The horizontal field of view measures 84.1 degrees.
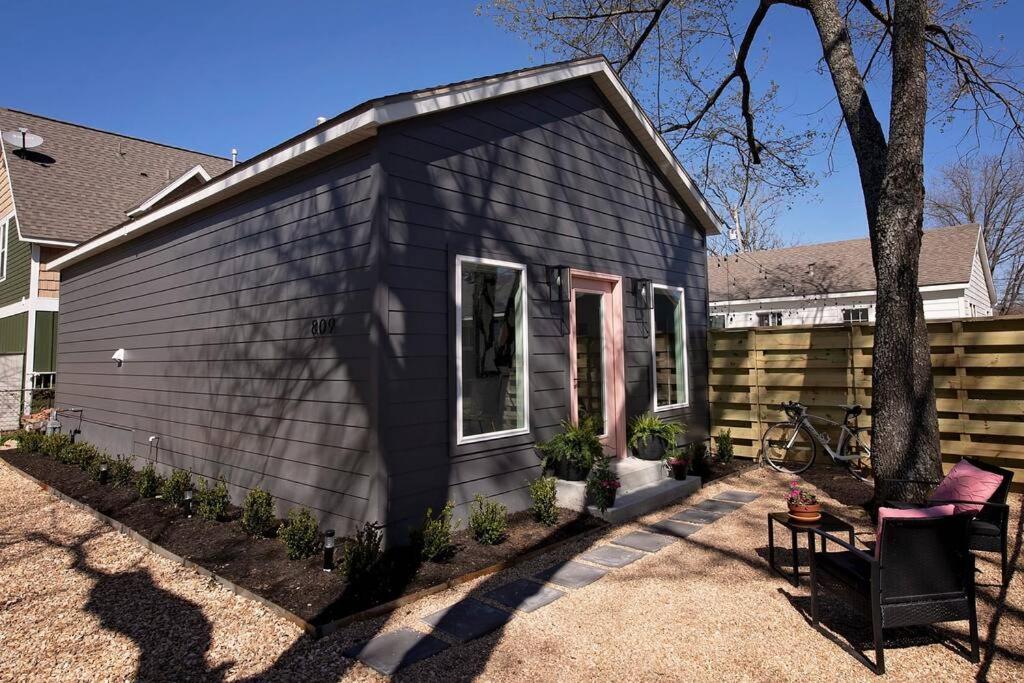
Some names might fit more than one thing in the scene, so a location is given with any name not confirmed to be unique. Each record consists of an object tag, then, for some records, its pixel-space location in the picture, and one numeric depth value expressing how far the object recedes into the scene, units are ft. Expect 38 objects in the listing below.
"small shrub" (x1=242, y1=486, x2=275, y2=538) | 16.48
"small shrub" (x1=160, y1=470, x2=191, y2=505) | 20.13
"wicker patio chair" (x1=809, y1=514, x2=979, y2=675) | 9.23
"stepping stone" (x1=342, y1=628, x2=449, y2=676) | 9.93
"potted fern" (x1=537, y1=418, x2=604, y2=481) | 18.81
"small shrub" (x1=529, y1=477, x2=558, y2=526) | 17.39
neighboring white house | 55.60
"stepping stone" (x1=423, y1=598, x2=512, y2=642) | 11.09
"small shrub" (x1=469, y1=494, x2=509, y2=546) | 15.55
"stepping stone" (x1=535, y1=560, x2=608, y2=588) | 13.56
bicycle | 23.77
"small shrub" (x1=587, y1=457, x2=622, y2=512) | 18.04
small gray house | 15.21
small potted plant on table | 12.84
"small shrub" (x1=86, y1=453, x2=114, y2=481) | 24.30
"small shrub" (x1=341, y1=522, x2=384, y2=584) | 12.77
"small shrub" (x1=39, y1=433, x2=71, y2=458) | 30.13
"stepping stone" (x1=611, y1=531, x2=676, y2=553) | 15.91
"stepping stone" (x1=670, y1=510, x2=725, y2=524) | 18.29
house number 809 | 15.98
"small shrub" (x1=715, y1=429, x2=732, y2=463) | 27.14
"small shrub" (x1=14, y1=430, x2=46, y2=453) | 32.05
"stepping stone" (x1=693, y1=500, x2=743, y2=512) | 19.62
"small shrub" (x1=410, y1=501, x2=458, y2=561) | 14.21
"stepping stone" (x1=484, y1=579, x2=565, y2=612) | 12.28
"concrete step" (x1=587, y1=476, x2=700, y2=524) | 18.06
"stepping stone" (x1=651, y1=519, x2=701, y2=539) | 17.09
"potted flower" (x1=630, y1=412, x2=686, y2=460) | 22.33
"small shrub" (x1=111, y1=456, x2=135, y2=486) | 23.72
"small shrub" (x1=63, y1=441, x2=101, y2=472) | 27.08
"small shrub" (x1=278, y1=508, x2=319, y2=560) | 14.53
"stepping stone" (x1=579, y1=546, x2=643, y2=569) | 14.82
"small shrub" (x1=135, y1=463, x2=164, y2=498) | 21.54
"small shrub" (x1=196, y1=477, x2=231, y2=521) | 18.28
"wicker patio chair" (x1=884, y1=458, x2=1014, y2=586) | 11.71
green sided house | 39.58
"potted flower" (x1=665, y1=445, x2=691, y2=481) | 22.02
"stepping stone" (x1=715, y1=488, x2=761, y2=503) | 20.89
